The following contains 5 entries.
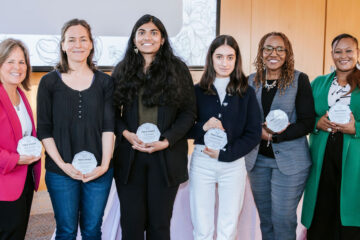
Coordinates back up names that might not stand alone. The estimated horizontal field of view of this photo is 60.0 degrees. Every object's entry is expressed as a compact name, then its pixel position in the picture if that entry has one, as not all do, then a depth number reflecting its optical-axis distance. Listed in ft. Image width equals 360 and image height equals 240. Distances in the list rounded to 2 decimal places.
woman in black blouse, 5.40
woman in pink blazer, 5.08
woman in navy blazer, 6.07
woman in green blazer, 6.55
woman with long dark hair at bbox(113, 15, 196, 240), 5.68
